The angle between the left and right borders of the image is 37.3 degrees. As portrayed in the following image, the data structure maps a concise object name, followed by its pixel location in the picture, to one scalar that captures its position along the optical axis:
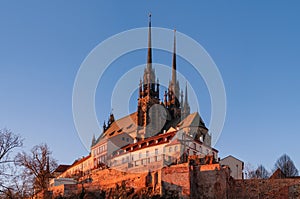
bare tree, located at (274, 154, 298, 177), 84.64
